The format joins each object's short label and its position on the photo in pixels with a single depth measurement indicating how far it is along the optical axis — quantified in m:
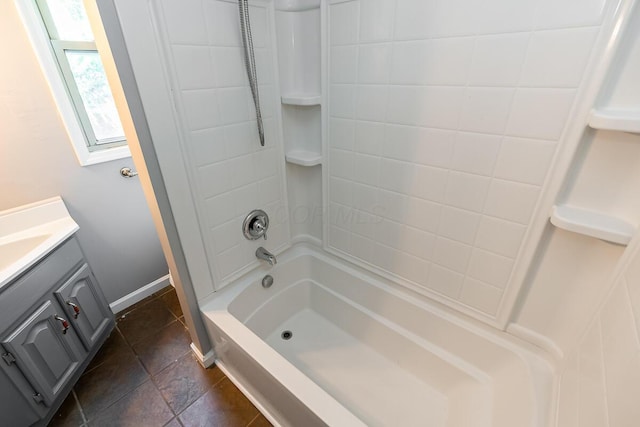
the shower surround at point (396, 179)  0.87
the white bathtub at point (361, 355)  1.05
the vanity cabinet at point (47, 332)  1.06
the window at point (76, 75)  1.30
